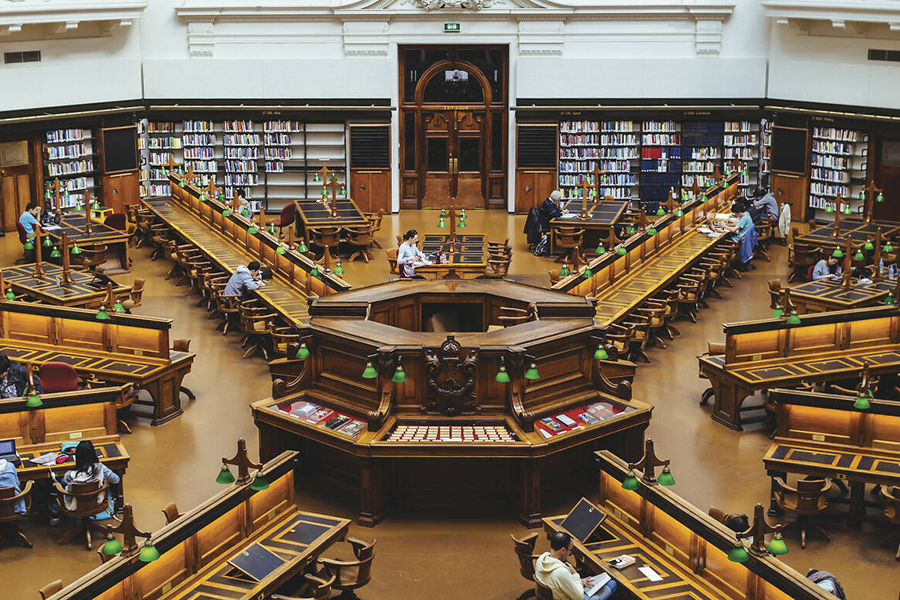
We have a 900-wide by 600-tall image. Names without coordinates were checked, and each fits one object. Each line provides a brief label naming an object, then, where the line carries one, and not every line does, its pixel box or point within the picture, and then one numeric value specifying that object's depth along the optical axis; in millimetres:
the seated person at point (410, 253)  15953
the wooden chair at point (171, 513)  8391
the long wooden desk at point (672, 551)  7812
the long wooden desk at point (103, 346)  12430
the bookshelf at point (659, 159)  22234
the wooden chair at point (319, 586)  8312
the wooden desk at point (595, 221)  18578
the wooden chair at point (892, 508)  9609
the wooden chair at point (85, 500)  9656
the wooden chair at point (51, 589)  7371
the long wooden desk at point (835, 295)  14086
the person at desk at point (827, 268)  15359
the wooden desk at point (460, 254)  15758
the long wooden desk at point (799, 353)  12305
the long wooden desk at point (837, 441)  10117
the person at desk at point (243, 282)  14859
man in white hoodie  8133
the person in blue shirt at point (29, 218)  17812
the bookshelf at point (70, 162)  20703
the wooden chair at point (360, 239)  18688
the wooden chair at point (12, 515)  9625
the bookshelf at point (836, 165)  20781
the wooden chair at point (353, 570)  8656
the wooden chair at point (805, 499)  9742
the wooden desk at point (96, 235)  17609
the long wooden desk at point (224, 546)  7766
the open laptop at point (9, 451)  10016
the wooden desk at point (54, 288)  14312
